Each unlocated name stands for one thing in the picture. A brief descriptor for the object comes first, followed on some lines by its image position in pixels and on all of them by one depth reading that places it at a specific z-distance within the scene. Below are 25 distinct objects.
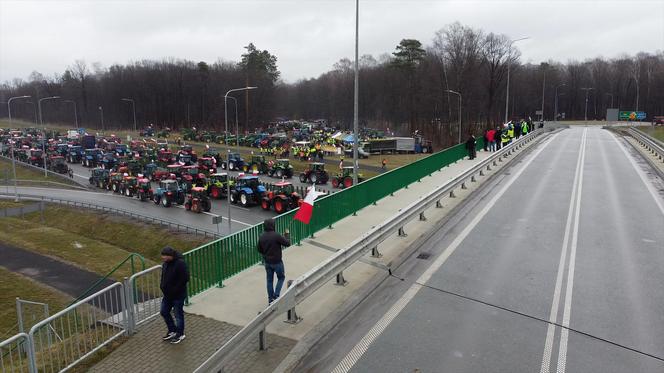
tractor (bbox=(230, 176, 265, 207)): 33.78
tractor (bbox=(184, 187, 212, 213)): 33.62
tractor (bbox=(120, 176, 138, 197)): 40.91
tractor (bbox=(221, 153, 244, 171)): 51.00
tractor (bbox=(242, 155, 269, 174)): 47.25
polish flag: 9.96
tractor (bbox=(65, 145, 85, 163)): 62.94
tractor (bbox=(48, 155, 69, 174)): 54.62
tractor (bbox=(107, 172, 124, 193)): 42.85
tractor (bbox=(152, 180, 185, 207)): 36.03
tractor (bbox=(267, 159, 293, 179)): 45.03
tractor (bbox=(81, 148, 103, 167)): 59.36
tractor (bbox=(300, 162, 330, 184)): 40.81
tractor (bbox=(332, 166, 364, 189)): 37.06
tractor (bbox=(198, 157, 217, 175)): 46.99
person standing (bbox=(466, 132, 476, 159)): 26.47
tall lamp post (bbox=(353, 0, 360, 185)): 17.45
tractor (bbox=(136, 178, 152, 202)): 38.91
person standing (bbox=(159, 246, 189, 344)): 7.30
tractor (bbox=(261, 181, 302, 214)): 31.06
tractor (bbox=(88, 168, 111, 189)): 45.71
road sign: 101.15
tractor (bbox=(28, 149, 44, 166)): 59.46
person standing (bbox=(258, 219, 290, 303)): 8.34
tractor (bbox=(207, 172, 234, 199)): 37.22
